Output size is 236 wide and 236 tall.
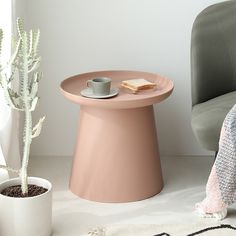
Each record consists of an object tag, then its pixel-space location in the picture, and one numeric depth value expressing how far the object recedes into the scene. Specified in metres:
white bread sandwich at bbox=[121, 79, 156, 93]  2.80
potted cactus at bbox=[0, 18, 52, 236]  2.27
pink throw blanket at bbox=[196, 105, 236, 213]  2.43
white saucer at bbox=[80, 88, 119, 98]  2.72
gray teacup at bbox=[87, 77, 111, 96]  2.72
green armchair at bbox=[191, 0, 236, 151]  2.91
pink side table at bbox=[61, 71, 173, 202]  2.75
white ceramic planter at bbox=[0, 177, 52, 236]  2.30
